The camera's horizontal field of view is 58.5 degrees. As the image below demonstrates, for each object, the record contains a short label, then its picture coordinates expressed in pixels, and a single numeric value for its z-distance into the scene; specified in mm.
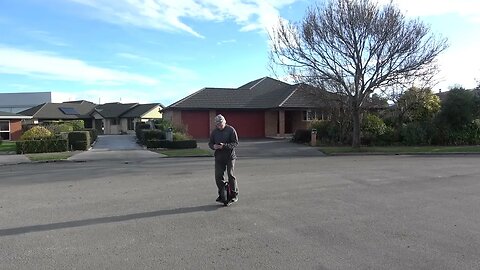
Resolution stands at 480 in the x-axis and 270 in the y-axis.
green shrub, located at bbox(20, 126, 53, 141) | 26517
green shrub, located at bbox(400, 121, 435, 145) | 26938
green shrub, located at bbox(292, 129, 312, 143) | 29688
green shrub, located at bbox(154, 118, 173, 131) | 30119
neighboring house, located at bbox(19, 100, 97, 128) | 55497
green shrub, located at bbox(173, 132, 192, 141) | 27258
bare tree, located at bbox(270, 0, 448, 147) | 21547
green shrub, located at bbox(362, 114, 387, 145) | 27578
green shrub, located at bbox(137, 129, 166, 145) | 27859
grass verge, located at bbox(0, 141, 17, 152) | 25766
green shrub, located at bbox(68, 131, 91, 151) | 26172
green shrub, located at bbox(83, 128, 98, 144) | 32669
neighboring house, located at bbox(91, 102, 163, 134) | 55500
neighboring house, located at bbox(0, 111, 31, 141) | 36812
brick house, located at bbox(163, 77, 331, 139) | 35938
